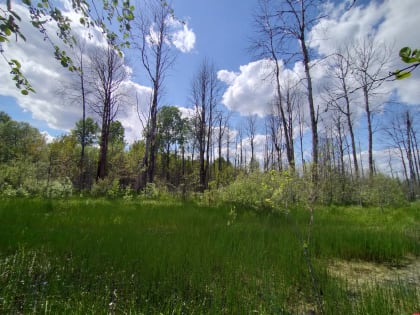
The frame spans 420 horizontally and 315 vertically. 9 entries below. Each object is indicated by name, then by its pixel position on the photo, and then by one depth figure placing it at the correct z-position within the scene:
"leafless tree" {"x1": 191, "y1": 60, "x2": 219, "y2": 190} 21.00
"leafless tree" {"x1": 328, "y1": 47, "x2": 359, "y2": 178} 19.13
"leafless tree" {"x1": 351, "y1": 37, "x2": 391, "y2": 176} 17.85
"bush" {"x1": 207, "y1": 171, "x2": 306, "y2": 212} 8.11
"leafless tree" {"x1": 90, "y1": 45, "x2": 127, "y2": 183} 18.34
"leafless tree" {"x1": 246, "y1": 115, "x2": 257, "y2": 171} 38.02
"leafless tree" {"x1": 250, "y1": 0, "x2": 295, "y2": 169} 14.18
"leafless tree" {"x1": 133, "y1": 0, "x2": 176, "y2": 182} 14.71
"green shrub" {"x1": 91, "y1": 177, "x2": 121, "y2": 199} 12.34
